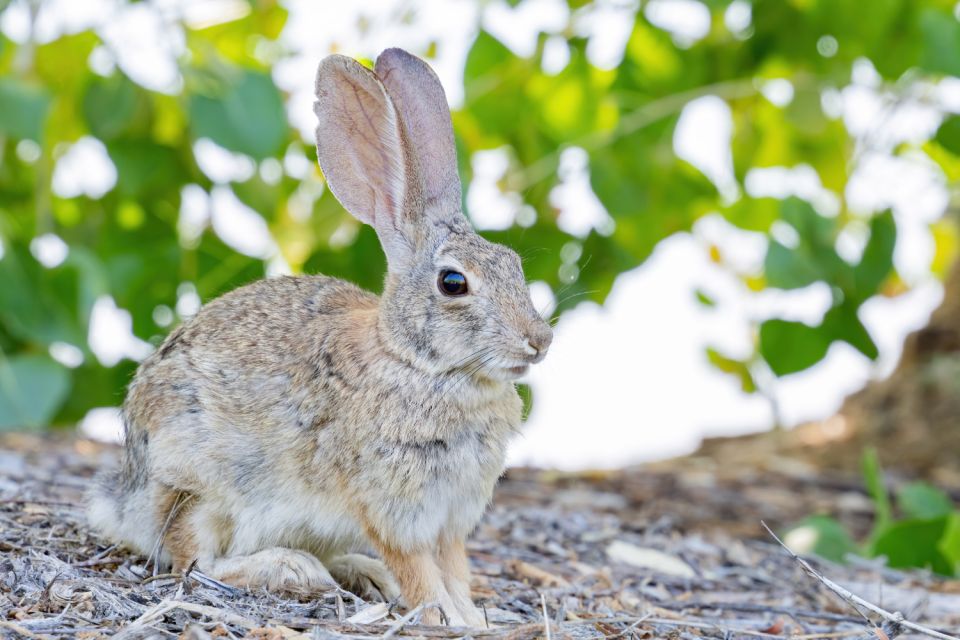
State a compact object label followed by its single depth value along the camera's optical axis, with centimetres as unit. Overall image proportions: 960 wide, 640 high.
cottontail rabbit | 790
